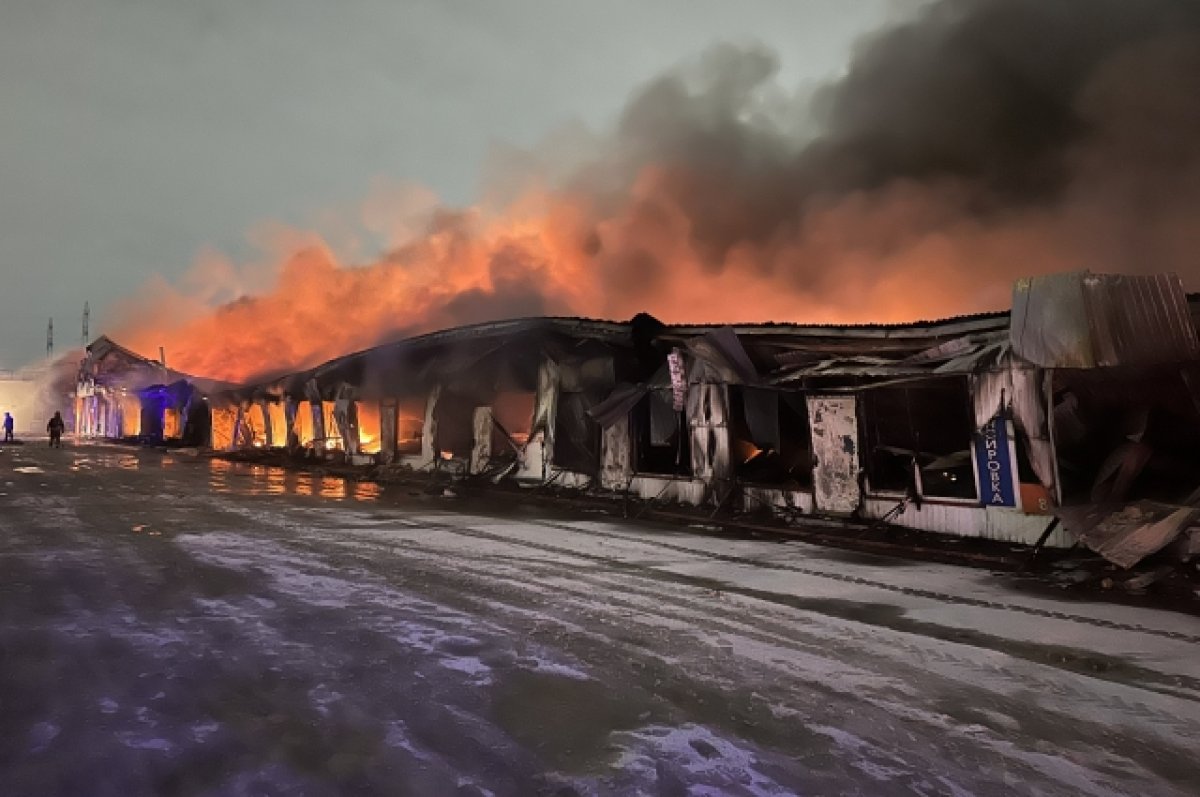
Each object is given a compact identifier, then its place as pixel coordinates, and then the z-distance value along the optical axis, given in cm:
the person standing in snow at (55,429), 3834
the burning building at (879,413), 902
